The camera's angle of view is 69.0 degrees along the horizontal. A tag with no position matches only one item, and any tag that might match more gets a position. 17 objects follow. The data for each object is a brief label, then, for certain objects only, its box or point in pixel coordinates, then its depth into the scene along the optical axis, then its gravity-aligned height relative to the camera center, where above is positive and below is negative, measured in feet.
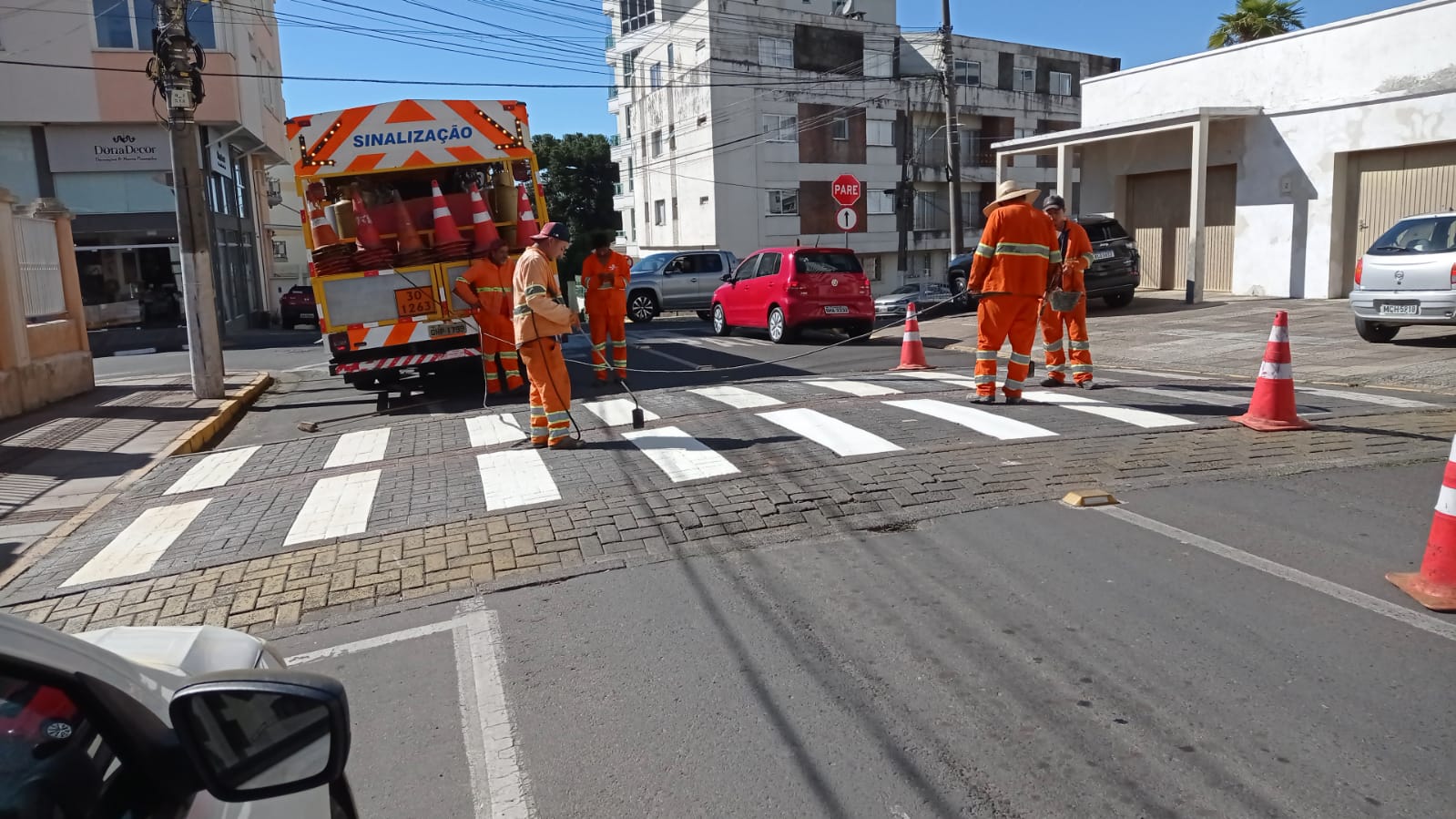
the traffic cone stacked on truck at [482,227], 41.60 +1.40
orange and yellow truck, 39.45 +1.67
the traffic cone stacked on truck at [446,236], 40.75 +1.09
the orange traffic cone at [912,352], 44.55 -4.26
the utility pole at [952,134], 82.17 +8.97
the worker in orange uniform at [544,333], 27.48 -1.88
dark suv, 64.08 -1.08
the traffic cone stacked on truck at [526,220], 42.11 +1.66
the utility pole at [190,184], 42.27 +3.56
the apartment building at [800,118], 149.48 +20.04
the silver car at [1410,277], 41.14 -1.66
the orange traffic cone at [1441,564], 15.65 -4.92
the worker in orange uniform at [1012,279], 30.63 -0.92
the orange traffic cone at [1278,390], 26.68 -3.80
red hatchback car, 59.26 -2.23
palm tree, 99.45 +20.55
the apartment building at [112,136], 82.84 +11.26
